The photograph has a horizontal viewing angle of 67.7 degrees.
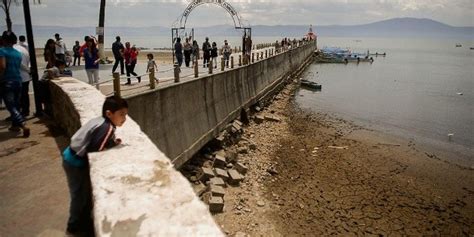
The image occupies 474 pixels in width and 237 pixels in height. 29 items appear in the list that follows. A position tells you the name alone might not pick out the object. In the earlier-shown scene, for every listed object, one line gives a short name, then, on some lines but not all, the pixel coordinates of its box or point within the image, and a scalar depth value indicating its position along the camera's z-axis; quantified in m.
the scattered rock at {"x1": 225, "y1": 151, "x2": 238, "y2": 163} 13.24
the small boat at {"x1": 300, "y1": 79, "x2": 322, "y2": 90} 37.06
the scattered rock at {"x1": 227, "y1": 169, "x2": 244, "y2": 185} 11.65
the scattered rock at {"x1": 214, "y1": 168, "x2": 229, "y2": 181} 11.51
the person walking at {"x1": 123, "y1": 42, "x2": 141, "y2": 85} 15.46
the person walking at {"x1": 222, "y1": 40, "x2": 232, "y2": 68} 22.04
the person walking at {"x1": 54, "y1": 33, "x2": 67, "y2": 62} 13.22
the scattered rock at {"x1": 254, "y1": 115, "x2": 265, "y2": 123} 20.08
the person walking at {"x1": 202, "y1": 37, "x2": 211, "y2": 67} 22.78
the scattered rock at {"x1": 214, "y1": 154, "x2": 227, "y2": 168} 12.43
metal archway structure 29.59
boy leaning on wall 3.43
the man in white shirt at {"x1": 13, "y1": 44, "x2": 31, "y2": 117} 8.80
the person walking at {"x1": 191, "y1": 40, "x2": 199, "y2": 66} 22.70
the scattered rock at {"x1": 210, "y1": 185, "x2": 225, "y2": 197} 10.10
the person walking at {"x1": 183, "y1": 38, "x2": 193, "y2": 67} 22.28
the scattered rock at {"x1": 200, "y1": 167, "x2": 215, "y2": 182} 11.16
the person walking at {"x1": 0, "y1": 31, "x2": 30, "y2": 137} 7.29
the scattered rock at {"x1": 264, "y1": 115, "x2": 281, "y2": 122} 21.02
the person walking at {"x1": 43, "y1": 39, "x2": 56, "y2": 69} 11.01
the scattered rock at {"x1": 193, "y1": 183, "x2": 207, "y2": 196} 10.44
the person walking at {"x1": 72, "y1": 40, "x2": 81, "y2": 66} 22.83
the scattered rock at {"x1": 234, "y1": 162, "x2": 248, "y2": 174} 12.61
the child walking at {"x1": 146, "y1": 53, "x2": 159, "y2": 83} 15.24
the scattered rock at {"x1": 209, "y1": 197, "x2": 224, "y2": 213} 9.73
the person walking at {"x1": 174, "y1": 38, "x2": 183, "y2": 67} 20.45
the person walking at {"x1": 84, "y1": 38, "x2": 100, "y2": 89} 11.34
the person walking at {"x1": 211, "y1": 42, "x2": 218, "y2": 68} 22.58
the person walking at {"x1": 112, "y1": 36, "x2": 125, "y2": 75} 15.26
